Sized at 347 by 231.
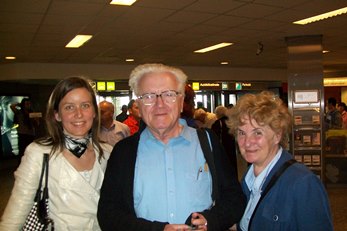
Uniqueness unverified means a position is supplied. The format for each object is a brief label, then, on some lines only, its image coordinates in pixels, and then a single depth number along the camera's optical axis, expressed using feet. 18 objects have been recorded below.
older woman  4.75
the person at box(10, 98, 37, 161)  33.37
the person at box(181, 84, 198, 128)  9.32
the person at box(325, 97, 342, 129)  25.59
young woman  5.60
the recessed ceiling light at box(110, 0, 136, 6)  14.54
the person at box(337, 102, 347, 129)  31.17
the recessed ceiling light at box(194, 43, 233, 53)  25.73
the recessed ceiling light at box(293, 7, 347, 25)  17.60
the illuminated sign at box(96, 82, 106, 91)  34.93
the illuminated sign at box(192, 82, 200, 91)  38.17
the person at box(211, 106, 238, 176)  20.98
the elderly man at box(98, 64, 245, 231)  5.15
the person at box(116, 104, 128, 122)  30.96
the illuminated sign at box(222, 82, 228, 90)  40.34
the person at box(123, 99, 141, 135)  18.92
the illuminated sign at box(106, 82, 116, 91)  35.32
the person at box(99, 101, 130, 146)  16.11
